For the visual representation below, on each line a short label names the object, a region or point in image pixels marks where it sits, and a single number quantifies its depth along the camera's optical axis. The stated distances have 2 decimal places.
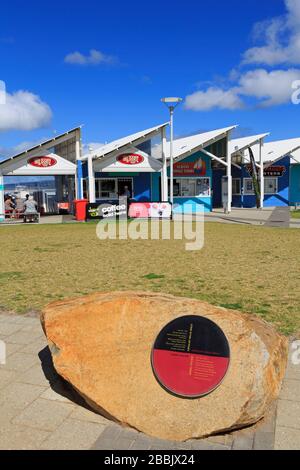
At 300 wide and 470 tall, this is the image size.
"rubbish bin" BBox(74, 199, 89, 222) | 23.16
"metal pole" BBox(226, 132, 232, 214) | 27.97
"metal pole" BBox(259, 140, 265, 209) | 30.64
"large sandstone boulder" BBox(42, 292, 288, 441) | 3.27
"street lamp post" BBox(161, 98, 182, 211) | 21.45
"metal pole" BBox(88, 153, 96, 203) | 23.89
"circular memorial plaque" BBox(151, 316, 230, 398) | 3.43
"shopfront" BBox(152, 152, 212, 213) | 28.69
